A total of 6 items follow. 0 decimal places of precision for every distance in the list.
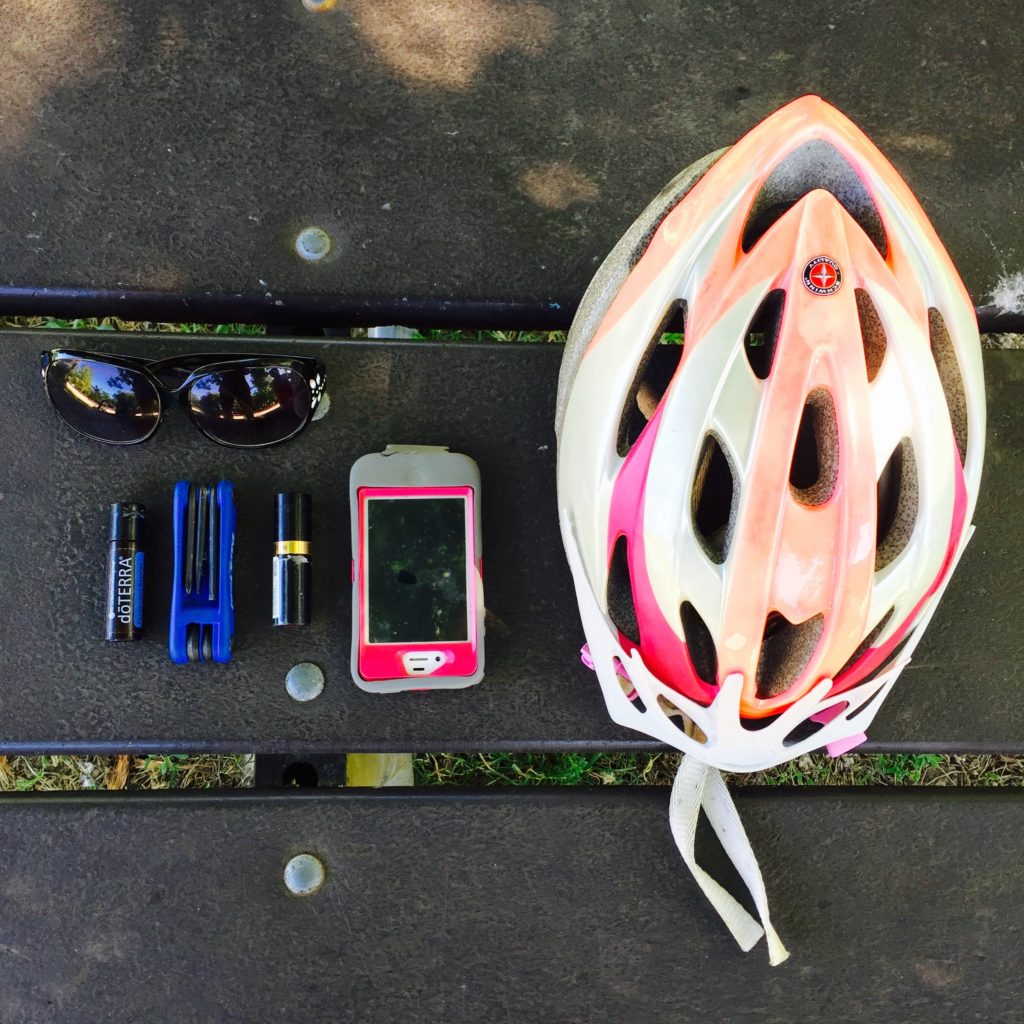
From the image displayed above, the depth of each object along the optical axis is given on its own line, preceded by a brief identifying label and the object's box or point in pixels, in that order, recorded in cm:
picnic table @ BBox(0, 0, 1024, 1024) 104
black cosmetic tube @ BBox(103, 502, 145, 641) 100
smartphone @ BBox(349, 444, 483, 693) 101
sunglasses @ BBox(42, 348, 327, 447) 99
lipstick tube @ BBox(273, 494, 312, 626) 100
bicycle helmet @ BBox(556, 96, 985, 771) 75
